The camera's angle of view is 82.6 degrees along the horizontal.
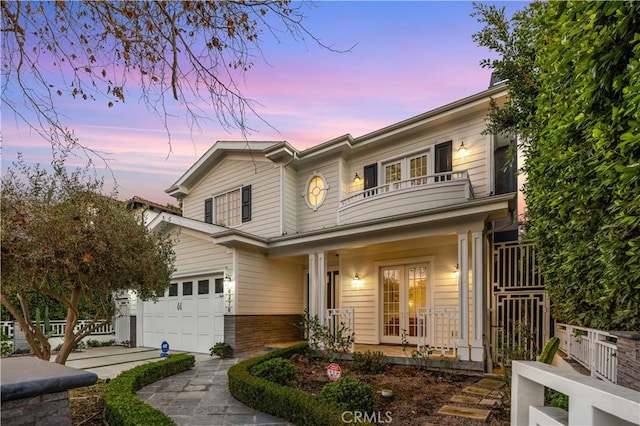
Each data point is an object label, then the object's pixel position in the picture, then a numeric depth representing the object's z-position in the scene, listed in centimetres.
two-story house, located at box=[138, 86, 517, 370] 856
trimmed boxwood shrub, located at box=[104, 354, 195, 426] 439
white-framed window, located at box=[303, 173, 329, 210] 1192
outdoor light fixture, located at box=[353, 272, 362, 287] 1138
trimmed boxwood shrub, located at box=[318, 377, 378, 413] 486
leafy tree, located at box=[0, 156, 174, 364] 521
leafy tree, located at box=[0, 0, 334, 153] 390
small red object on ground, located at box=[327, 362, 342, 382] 540
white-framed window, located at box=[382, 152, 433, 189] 1036
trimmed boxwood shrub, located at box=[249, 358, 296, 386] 662
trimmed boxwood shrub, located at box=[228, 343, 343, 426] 453
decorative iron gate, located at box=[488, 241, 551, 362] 792
